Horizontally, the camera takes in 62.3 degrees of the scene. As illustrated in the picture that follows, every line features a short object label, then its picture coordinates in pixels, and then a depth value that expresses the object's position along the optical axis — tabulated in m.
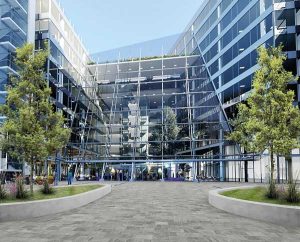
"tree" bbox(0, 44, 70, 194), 10.99
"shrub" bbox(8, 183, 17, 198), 9.53
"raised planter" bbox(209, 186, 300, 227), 7.67
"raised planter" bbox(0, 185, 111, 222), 8.08
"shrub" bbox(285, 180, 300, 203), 8.69
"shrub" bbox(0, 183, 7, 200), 9.21
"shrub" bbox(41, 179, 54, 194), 11.03
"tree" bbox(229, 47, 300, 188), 11.23
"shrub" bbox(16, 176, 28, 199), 9.61
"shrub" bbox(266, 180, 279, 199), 9.42
